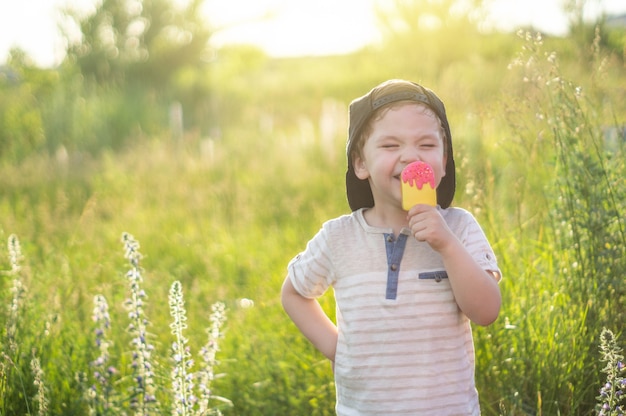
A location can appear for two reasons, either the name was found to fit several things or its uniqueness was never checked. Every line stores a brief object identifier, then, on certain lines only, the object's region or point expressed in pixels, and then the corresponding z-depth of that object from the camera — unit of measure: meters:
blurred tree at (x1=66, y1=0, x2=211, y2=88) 16.88
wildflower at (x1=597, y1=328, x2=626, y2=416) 2.20
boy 2.21
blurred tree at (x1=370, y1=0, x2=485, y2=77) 16.98
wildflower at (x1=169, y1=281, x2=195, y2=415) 2.46
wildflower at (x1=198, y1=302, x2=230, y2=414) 2.67
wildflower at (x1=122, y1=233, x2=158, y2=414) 2.73
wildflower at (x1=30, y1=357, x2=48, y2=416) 2.41
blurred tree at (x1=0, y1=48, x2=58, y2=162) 11.80
